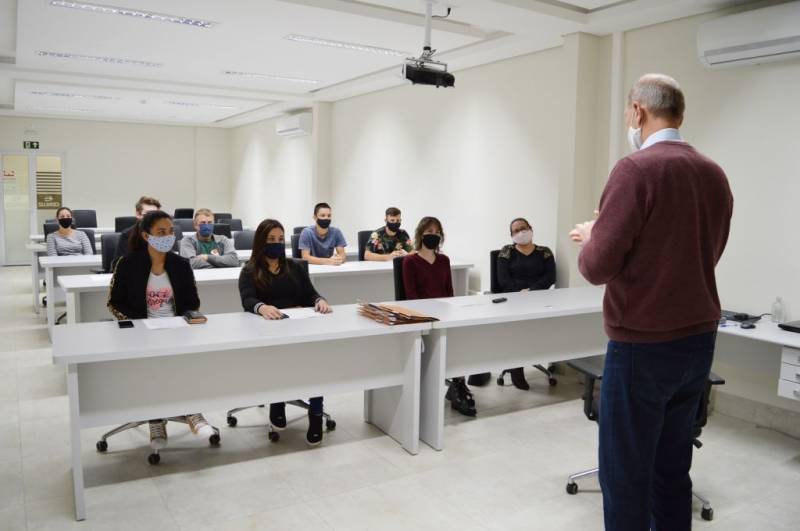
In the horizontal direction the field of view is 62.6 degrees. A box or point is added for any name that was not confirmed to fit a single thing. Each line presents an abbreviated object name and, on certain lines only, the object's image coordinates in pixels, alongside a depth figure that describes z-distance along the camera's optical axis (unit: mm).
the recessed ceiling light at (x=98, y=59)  6781
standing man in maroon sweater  1769
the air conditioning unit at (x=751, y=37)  3893
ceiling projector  4766
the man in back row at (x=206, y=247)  5691
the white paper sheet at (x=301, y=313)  3674
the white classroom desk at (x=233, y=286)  4957
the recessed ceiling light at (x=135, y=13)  4980
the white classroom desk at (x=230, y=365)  2963
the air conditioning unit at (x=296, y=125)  9820
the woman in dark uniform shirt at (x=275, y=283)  3822
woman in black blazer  3613
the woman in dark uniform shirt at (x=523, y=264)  5344
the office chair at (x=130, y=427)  3520
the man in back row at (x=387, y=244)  6574
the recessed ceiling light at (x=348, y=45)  5906
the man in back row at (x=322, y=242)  6270
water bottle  4203
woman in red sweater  4441
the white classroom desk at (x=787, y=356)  3561
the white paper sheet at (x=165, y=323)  3352
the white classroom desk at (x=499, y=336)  3768
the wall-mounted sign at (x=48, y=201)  12453
